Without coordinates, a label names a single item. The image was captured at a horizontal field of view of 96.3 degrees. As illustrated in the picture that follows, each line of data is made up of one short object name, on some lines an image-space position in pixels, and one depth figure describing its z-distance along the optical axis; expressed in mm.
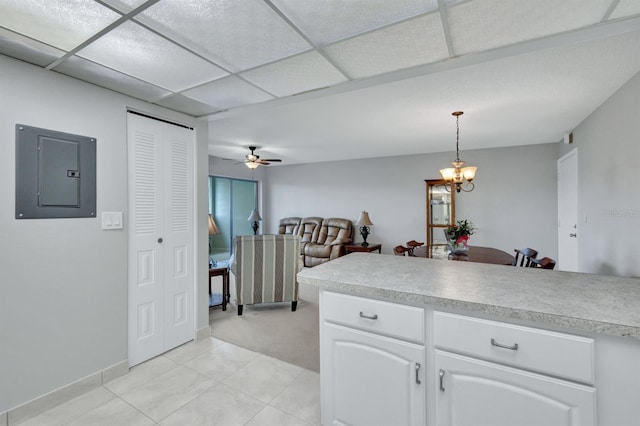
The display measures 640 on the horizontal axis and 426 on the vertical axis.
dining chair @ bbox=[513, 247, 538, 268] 2859
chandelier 3420
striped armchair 3438
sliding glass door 6668
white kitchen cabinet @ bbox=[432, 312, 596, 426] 972
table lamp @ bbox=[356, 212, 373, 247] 5879
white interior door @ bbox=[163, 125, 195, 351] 2531
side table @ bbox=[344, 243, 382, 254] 5672
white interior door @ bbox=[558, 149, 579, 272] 3753
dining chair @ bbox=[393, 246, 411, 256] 3911
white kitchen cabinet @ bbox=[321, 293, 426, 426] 1260
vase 3387
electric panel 1751
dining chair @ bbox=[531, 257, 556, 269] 2295
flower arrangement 3336
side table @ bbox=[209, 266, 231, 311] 3525
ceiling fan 4863
